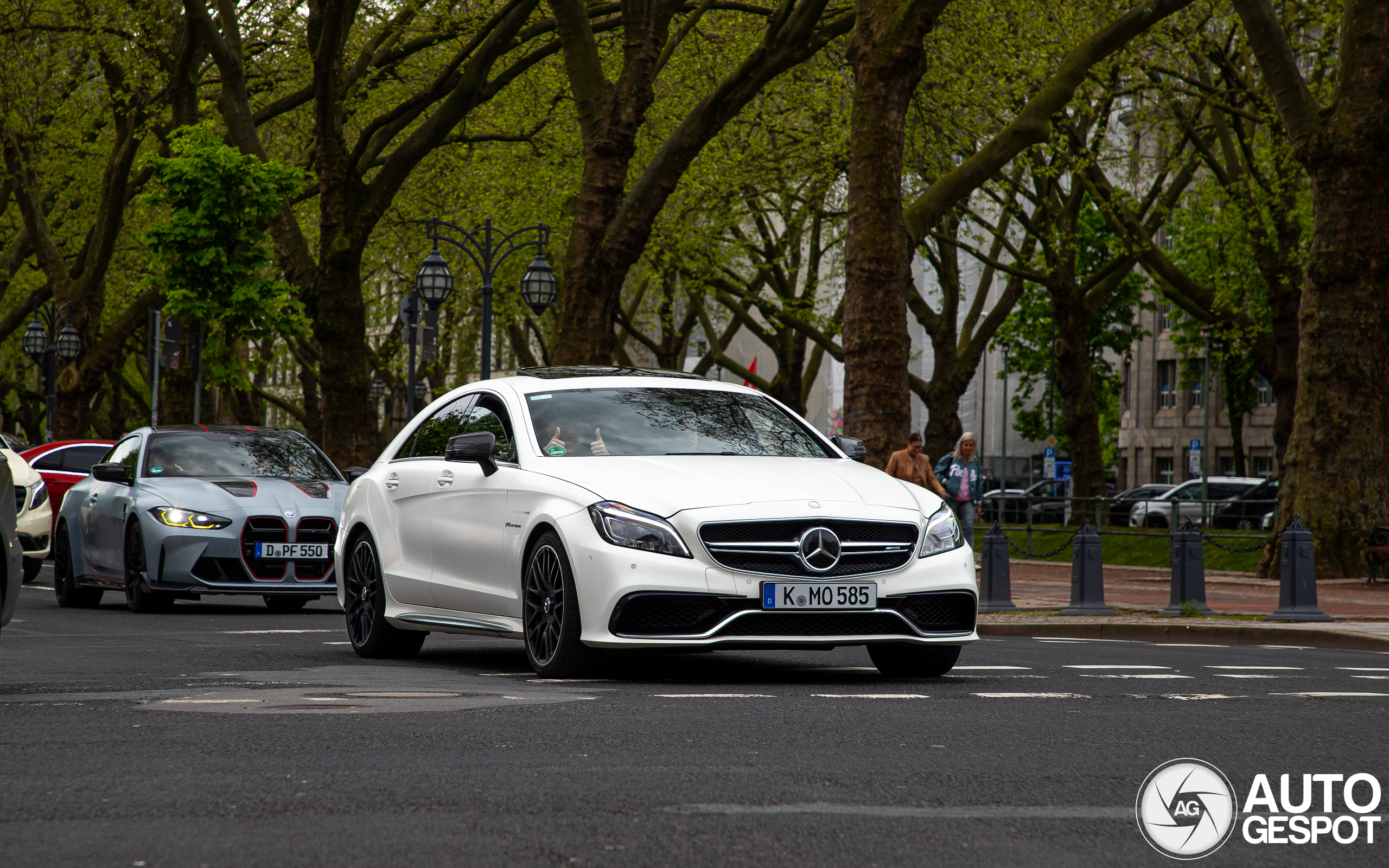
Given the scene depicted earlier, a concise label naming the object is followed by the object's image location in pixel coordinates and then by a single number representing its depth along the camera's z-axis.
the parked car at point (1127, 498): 55.81
